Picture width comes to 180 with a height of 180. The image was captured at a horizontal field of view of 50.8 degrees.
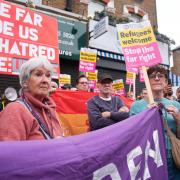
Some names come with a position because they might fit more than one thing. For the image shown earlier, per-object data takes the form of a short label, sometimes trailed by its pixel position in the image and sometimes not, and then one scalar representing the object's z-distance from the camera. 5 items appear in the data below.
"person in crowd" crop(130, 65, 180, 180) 1.75
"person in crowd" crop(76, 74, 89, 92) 3.55
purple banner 1.00
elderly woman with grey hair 1.22
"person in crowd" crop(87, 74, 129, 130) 2.37
